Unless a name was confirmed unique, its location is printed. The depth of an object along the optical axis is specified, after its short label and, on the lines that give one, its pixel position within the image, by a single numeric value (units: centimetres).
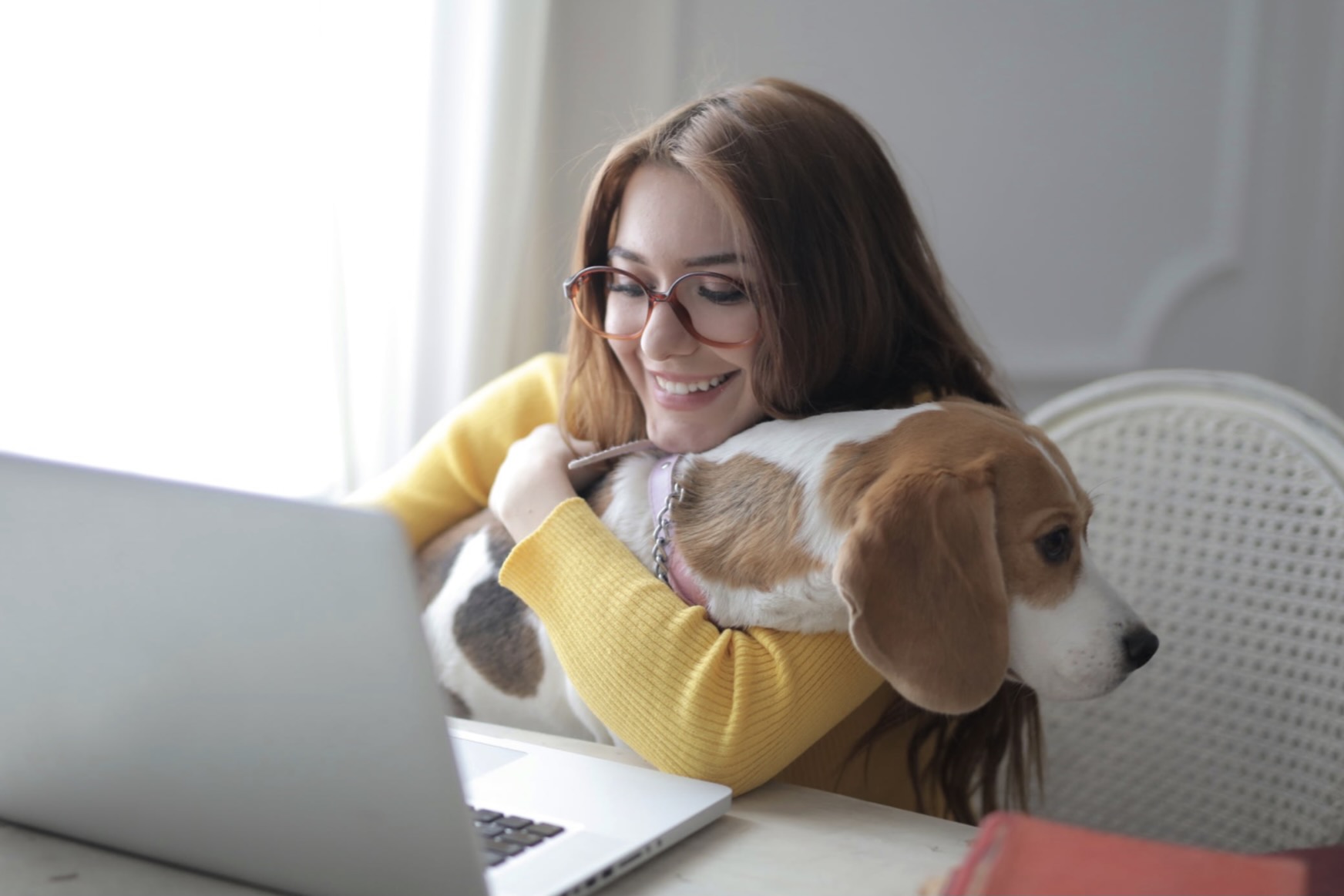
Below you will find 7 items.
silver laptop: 64
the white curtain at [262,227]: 153
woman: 109
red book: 64
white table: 80
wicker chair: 138
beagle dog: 93
